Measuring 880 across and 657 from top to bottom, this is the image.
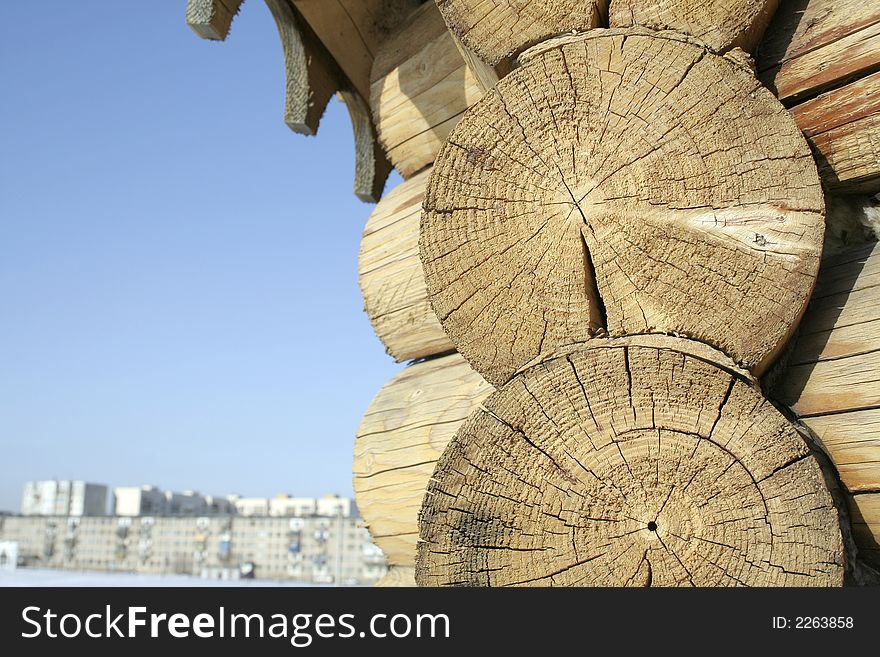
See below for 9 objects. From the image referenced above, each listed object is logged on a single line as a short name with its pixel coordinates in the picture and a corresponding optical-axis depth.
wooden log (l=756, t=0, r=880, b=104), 1.54
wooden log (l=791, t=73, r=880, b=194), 1.53
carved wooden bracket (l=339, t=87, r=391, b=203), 3.12
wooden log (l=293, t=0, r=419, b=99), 2.72
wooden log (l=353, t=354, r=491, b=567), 2.19
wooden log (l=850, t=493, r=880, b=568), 1.42
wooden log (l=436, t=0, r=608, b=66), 1.63
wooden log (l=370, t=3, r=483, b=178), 2.46
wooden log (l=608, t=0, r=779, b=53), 1.52
